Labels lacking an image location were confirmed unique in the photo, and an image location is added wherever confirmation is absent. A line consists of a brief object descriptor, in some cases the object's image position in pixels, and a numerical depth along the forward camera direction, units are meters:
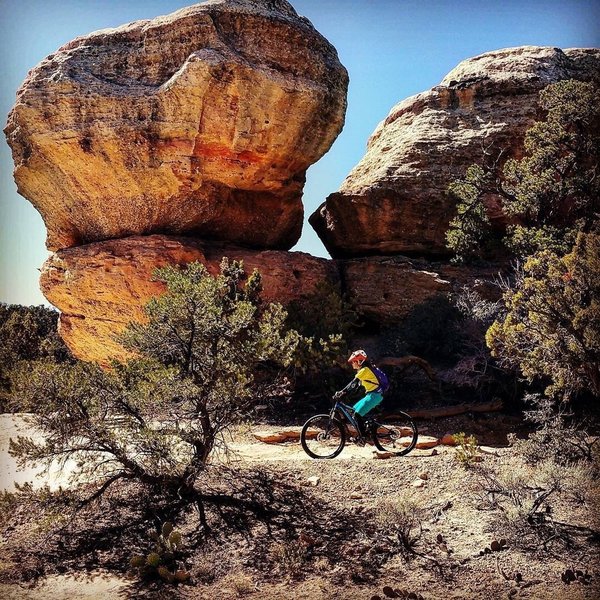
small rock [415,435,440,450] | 11.29
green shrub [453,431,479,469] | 9.79
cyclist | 9.89
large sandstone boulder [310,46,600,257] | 18.39
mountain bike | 10.31
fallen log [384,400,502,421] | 13.09
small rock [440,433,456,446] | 11.53
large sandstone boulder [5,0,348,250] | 16.34
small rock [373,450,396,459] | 10.45
